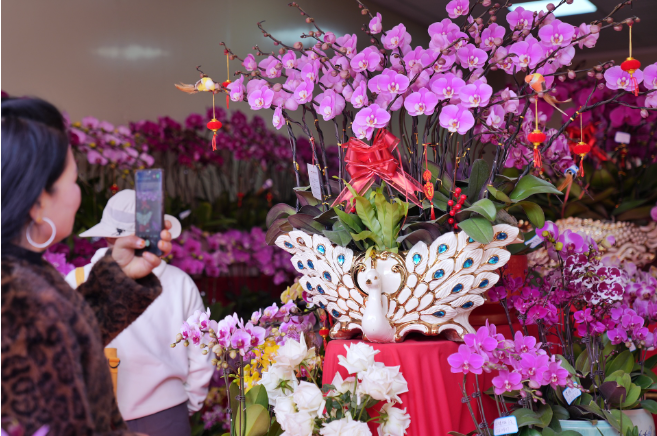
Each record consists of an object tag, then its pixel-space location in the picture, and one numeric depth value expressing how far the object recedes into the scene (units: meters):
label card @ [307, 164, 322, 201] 1.50
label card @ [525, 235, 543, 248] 1.62
